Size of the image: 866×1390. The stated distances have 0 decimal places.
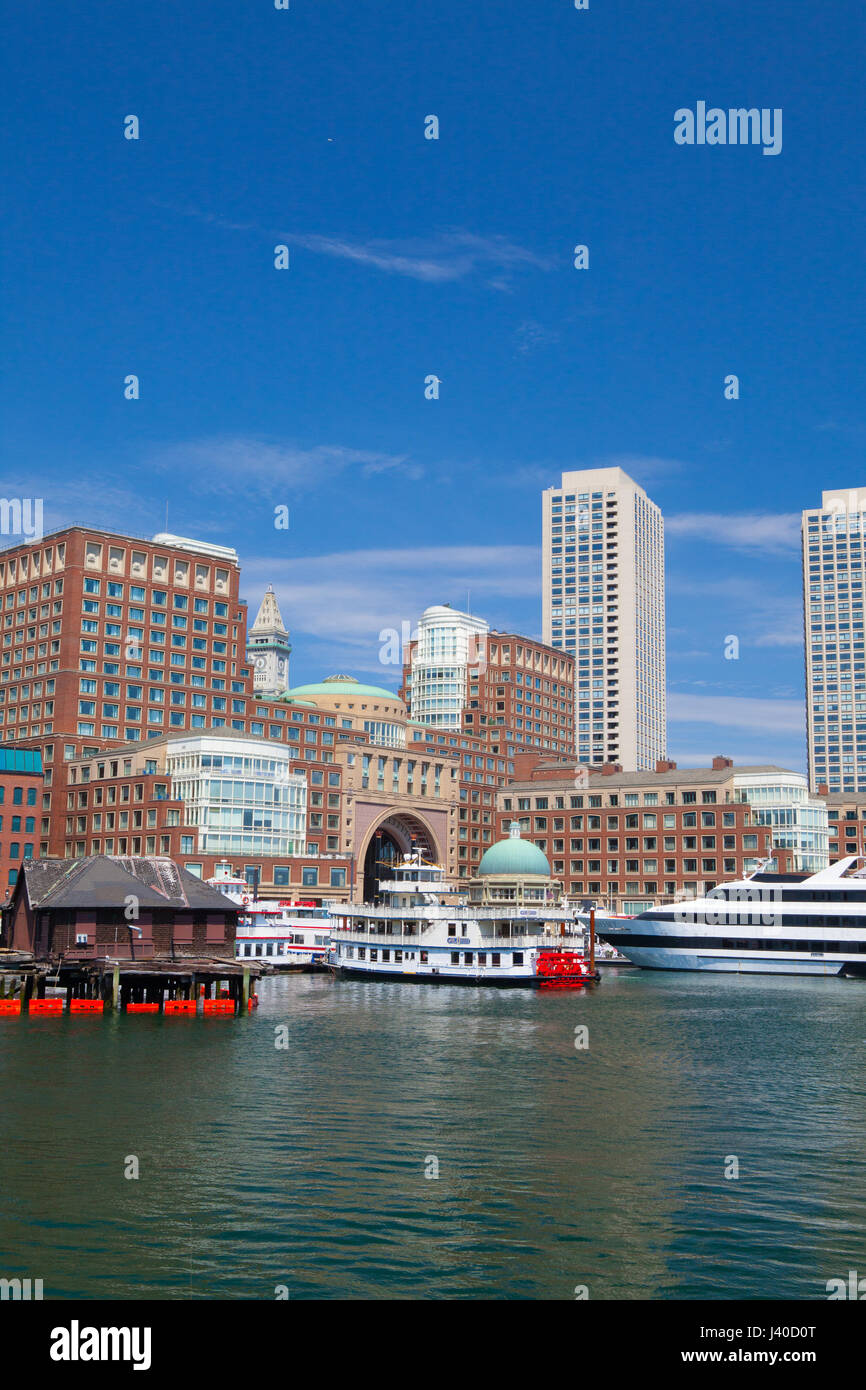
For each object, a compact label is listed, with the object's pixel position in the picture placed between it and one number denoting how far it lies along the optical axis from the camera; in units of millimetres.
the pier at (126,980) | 87938
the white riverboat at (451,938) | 116625
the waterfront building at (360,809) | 187750
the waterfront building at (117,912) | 95062
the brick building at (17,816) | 148625
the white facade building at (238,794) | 158375
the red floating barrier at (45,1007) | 86188
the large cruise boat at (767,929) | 133000
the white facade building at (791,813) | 192000
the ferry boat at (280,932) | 132125
